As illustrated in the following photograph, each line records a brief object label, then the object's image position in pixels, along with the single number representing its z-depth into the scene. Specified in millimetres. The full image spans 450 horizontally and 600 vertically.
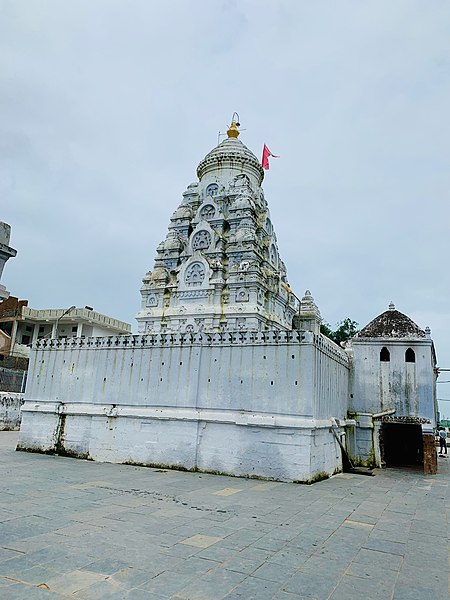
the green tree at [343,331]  45272
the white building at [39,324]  47219
